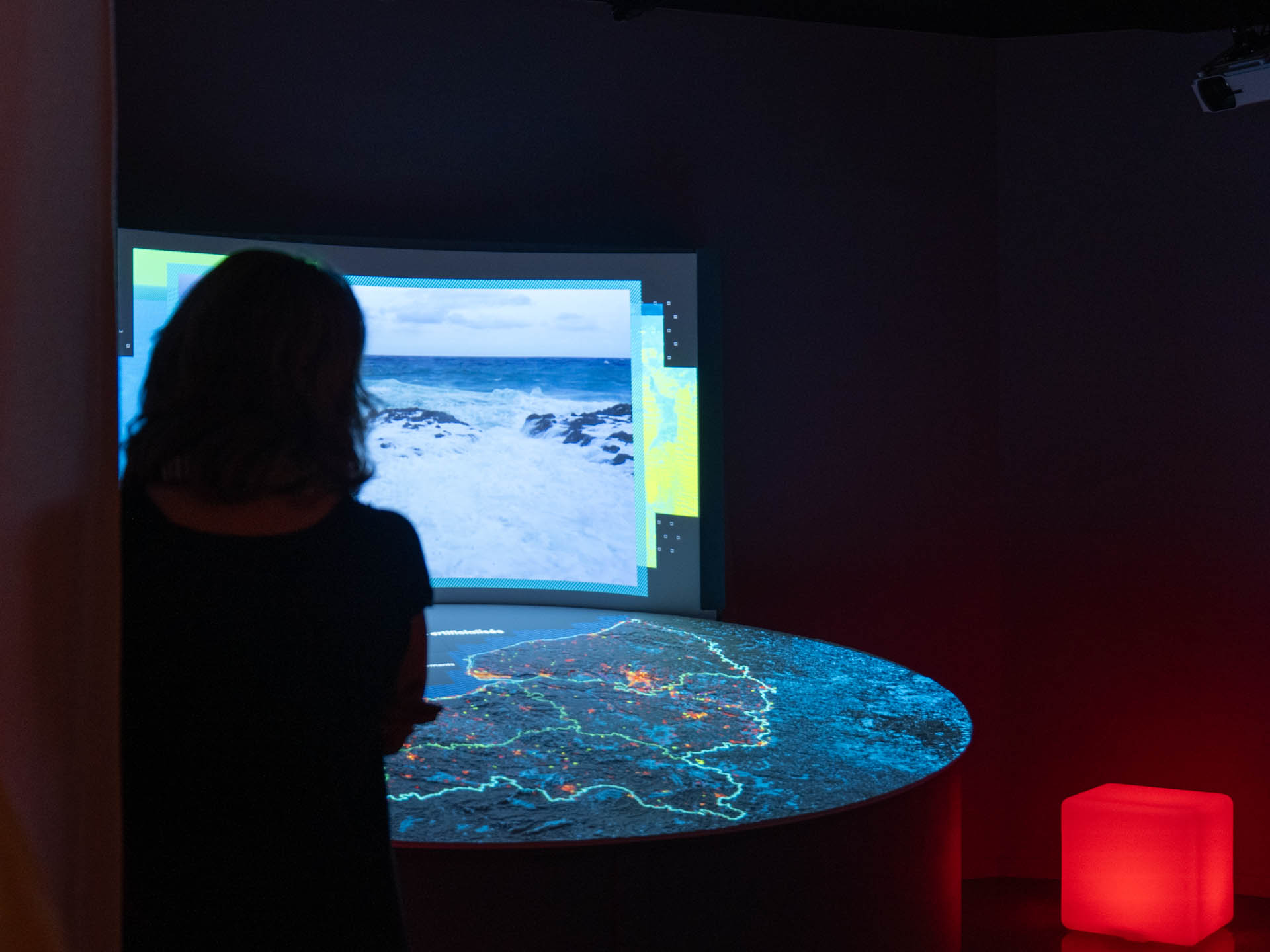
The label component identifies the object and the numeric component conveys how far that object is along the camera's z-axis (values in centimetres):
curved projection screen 374
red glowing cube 338
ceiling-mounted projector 342
